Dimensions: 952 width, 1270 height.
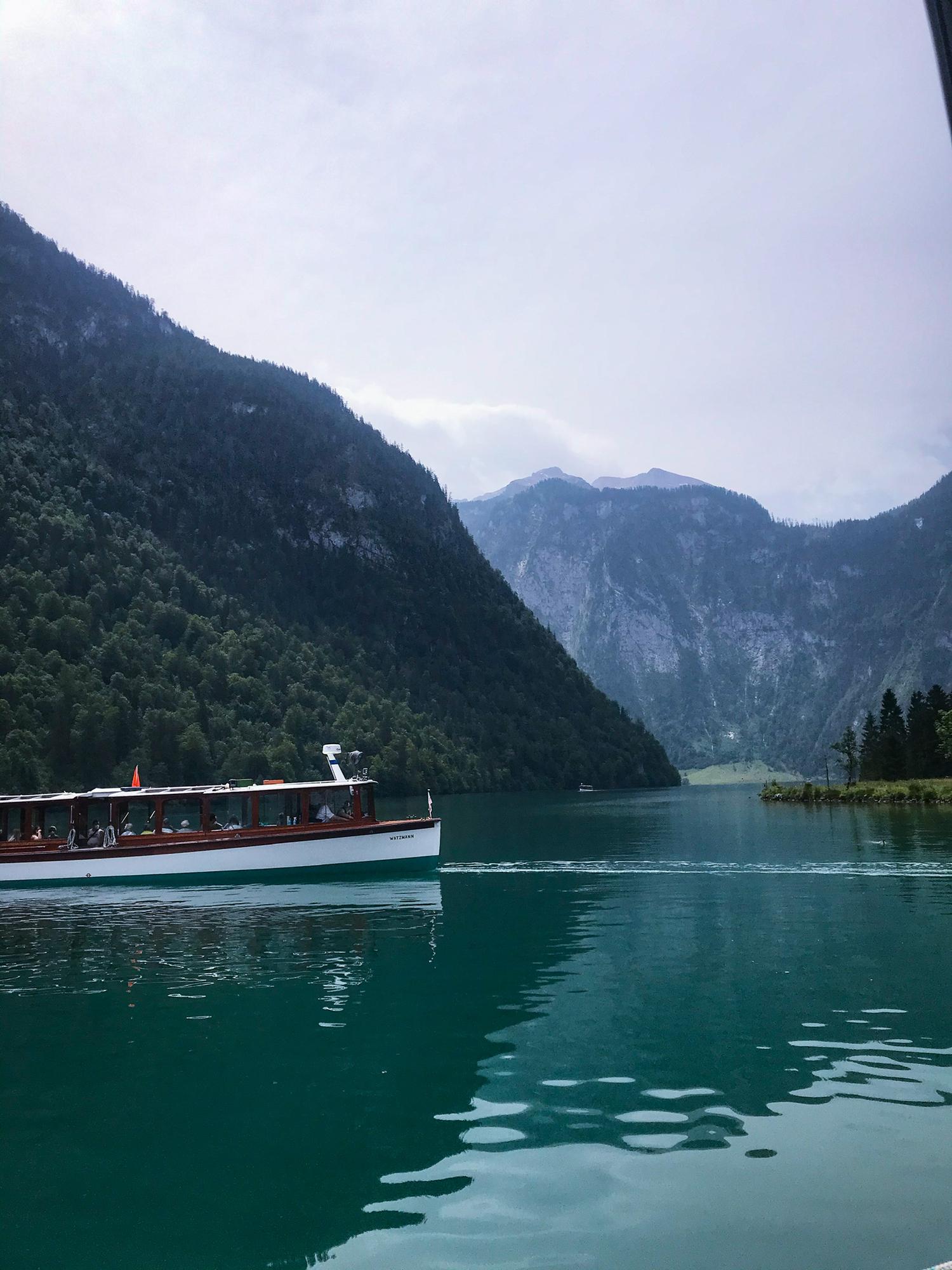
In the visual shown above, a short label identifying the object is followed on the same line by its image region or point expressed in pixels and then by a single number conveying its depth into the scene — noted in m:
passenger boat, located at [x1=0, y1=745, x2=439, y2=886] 45.34
